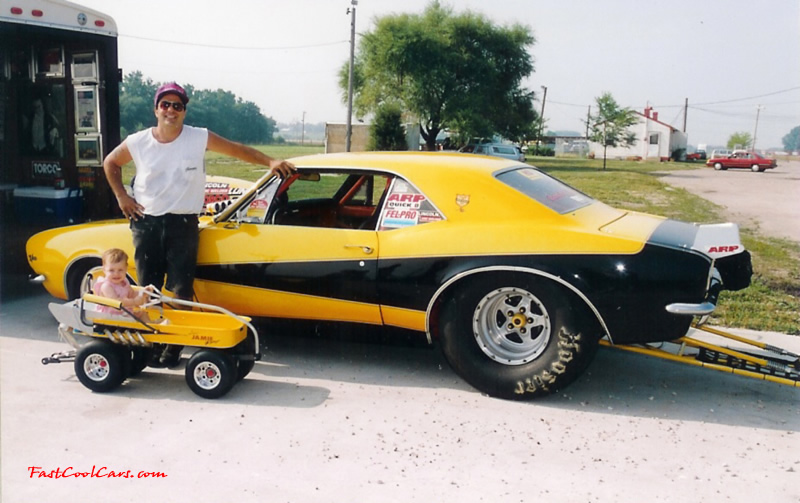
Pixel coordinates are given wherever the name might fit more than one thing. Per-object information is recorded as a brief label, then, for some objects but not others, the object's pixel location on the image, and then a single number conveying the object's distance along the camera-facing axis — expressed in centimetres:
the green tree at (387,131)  3650
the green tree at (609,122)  5344
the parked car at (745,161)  4609
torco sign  745
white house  6988
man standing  442
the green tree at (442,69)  4484
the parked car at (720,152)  5002
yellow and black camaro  397
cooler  703
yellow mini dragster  419
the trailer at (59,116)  679
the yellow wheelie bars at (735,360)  406
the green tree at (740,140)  11688
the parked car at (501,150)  4150
